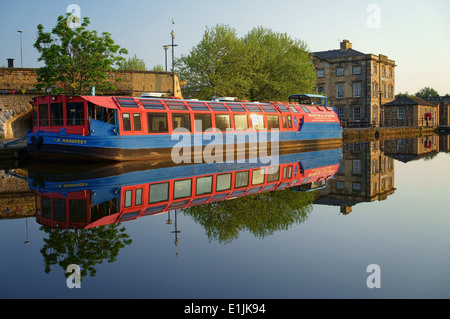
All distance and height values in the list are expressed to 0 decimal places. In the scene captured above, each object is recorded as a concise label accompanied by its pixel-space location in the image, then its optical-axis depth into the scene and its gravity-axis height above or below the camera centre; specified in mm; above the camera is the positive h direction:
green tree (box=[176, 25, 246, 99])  38156 +6901
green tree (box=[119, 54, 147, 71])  69812 +12862
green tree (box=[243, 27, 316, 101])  40094 +6845
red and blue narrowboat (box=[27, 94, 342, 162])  17828 +518
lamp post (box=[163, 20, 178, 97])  34194 +8096
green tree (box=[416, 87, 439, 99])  140275 +14889
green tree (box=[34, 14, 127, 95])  25922 +5400
